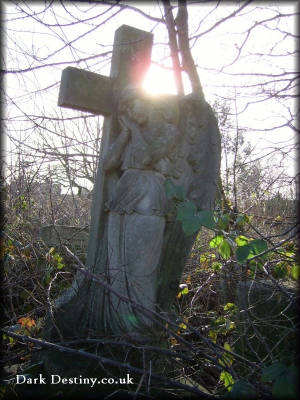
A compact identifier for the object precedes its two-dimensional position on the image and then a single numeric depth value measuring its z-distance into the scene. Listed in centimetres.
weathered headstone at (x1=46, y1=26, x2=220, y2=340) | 298
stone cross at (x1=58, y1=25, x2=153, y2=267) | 321
